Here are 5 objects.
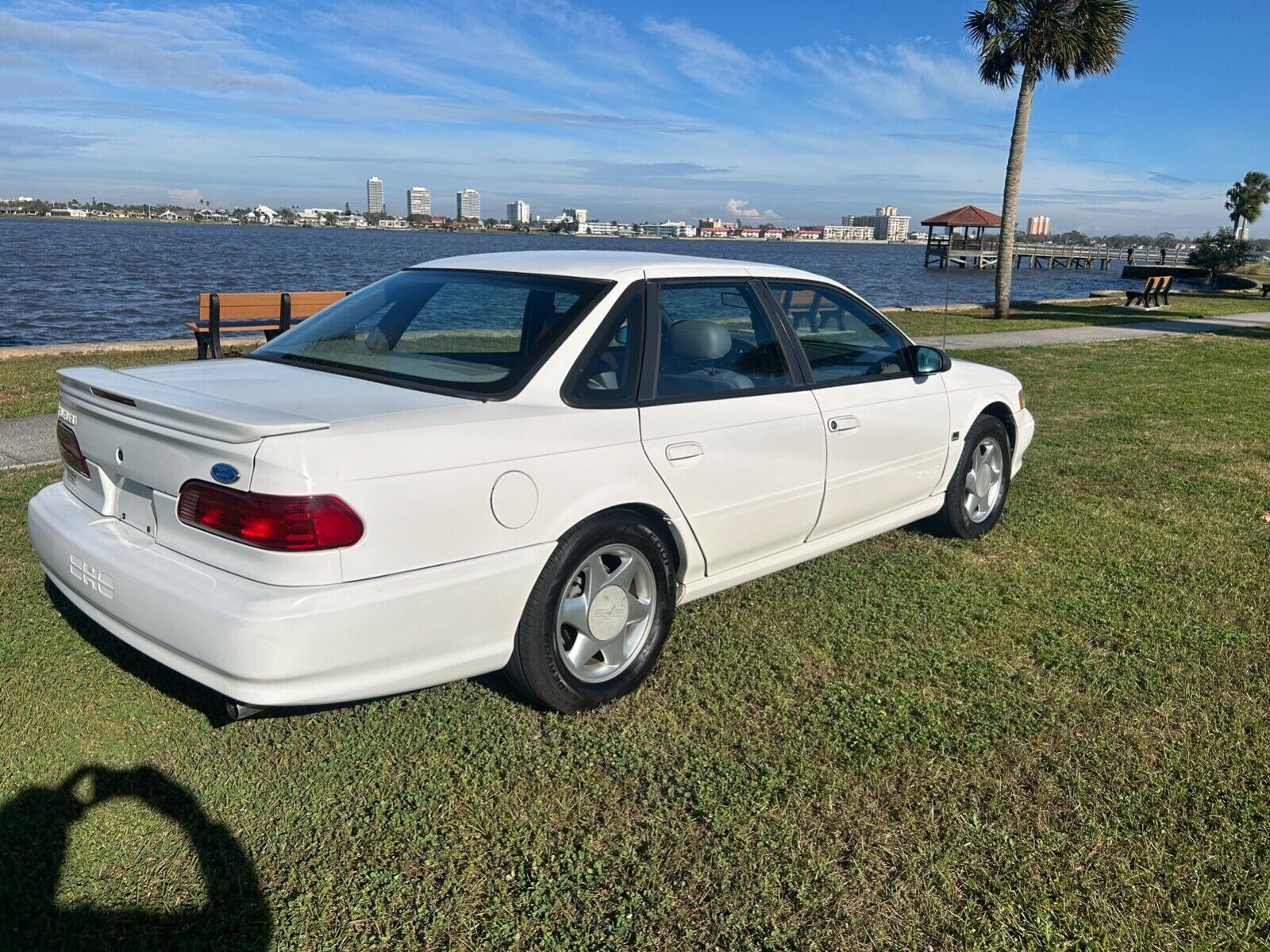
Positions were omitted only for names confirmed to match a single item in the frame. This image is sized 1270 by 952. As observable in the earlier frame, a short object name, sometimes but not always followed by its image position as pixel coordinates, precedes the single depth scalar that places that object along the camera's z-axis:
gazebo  73.69
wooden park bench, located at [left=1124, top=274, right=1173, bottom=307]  24.34
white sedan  2.82
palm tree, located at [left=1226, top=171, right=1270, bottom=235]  58.31
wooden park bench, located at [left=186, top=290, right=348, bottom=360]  10.80
